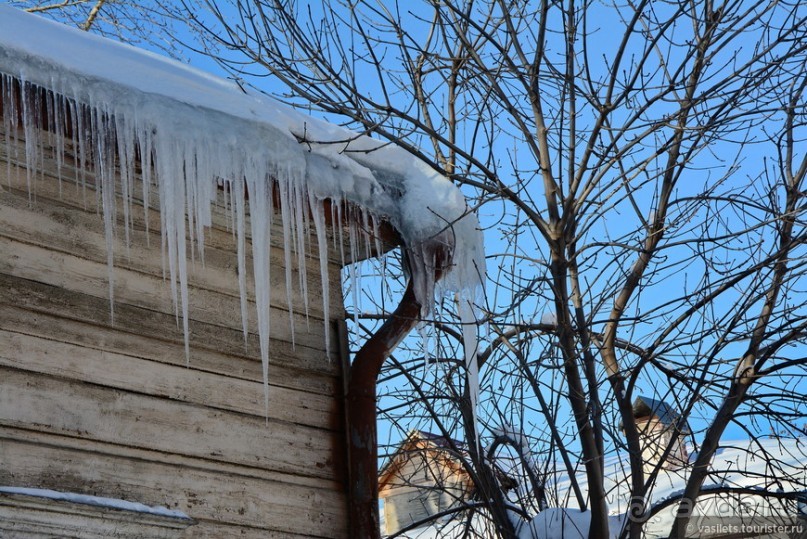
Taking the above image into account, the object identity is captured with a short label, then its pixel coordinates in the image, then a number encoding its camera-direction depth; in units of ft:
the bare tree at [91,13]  33.17
